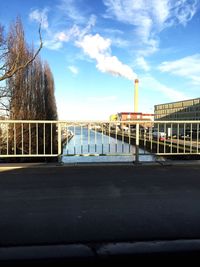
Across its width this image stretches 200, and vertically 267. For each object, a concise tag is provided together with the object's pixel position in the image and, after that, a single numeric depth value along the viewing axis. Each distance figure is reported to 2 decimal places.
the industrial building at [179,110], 54.34
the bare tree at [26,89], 13.36
